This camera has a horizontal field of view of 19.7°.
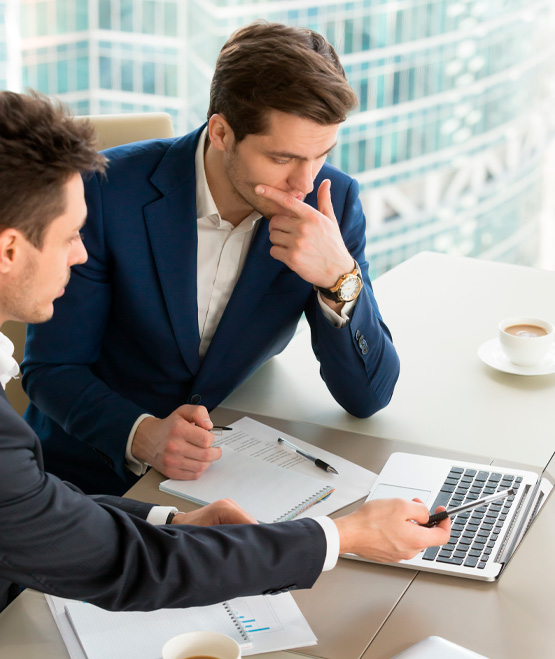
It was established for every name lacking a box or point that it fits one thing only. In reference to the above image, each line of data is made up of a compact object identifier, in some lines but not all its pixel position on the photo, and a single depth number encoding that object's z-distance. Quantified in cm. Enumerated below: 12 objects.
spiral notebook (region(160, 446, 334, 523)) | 241
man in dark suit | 210
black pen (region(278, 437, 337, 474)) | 251
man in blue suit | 262
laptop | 230
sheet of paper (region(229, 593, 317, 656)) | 216
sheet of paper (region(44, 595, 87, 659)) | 215
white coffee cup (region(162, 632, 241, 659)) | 205
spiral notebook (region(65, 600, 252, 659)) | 215
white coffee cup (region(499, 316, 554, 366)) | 280
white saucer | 281
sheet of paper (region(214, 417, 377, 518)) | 244
